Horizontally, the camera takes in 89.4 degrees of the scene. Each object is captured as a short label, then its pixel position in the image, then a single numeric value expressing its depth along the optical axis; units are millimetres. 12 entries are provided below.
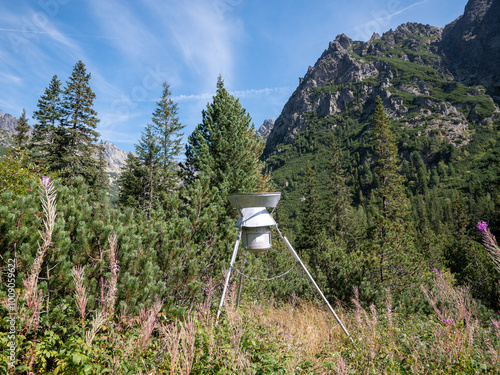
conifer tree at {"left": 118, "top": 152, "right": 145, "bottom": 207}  25281
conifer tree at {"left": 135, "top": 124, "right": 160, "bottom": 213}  24594
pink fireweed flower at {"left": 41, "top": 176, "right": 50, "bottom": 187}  1476
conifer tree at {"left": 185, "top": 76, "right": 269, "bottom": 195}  9734
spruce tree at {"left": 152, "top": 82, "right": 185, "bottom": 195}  24938
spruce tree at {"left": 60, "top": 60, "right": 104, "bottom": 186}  20016
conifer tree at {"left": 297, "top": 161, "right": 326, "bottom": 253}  35656
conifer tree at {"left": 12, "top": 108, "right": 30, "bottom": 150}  26797
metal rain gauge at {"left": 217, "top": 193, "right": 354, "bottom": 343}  4152
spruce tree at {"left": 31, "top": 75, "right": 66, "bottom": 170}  19594
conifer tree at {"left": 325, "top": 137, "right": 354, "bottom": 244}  34969
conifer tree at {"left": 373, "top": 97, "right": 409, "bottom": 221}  21047
